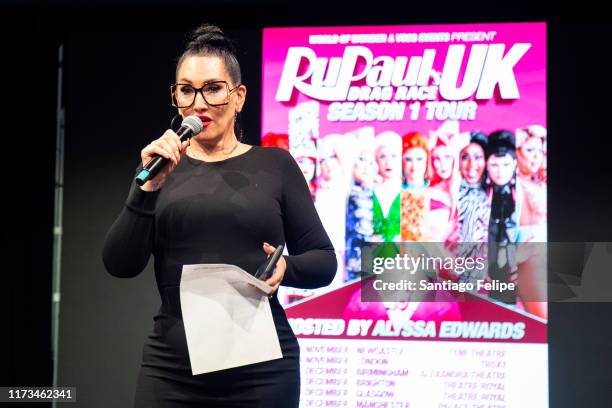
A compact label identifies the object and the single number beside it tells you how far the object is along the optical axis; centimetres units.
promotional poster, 351
